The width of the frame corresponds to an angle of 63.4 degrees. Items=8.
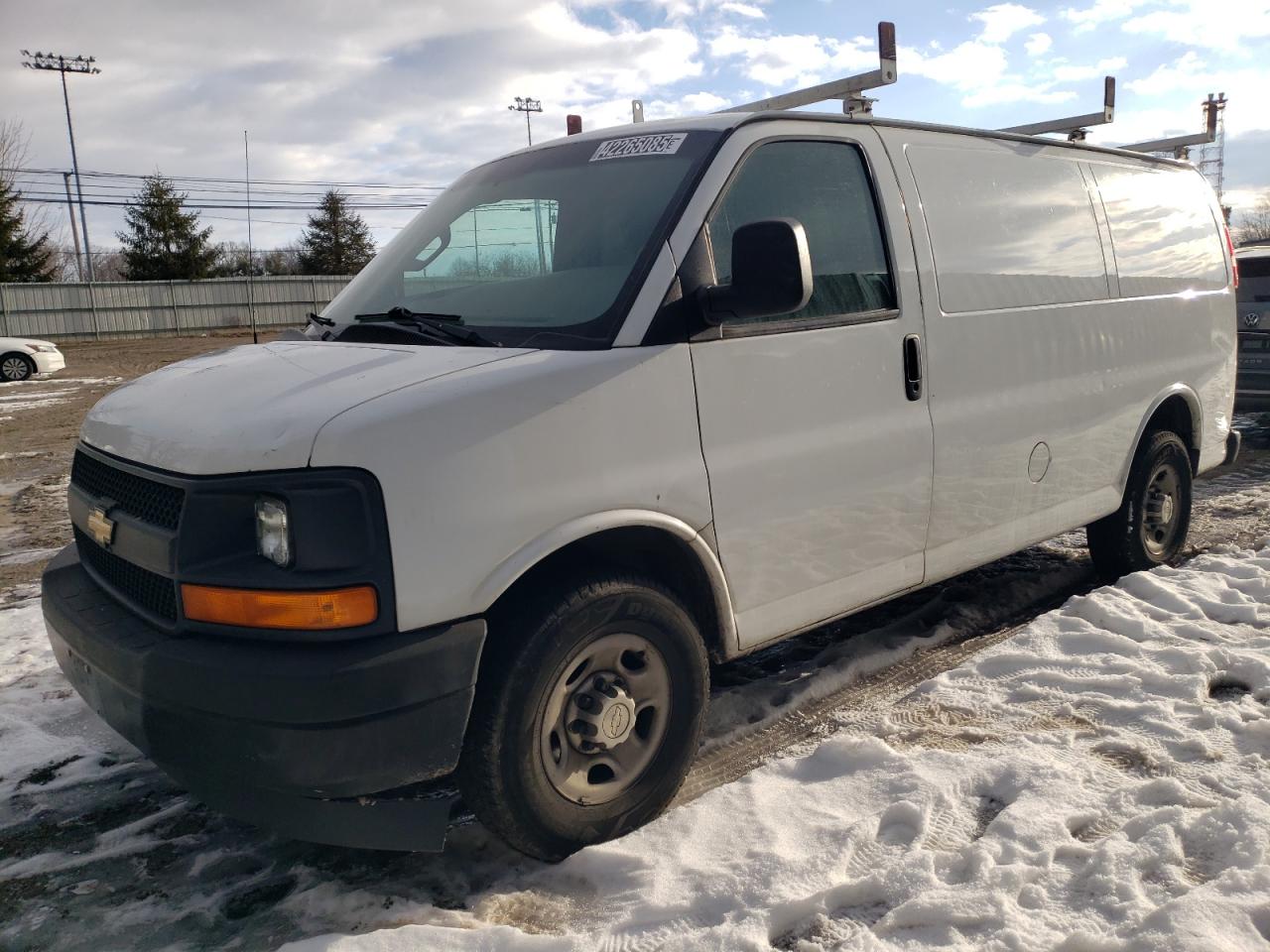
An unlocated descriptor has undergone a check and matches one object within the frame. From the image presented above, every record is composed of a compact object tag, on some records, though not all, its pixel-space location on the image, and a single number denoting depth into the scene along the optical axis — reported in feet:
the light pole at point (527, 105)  195.93
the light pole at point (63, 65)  176.35
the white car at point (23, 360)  65.00
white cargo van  7.95
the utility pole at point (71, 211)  164.05
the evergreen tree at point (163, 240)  150.92
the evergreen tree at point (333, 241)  166.73
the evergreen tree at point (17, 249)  130.11
